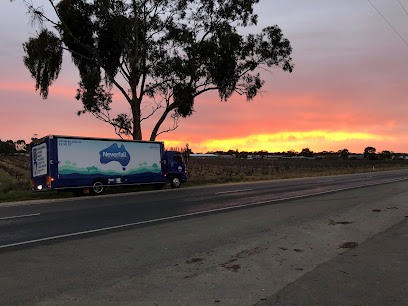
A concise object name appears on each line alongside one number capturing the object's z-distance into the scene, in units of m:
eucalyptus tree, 24.80
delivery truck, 16.12
